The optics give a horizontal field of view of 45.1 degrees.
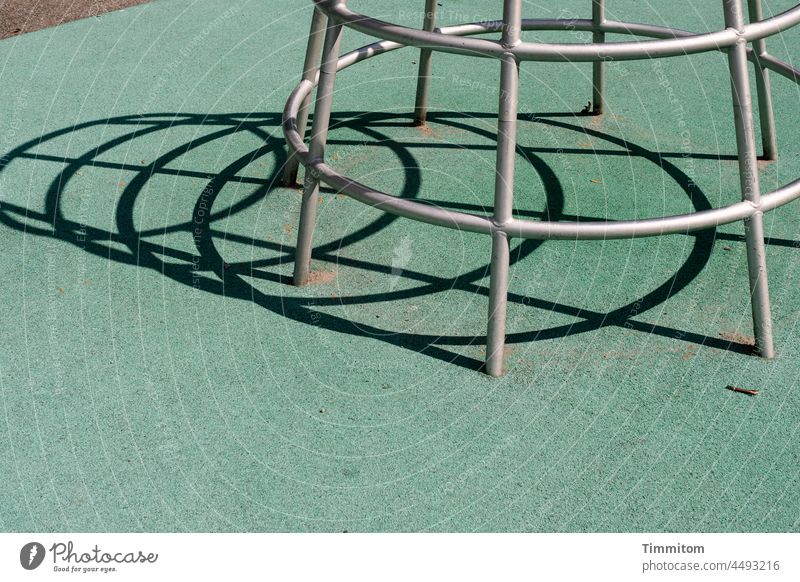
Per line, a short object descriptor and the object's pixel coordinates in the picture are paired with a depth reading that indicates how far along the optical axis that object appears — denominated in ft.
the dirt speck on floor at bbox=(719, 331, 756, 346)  13.60
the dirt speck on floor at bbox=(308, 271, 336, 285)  14.87
